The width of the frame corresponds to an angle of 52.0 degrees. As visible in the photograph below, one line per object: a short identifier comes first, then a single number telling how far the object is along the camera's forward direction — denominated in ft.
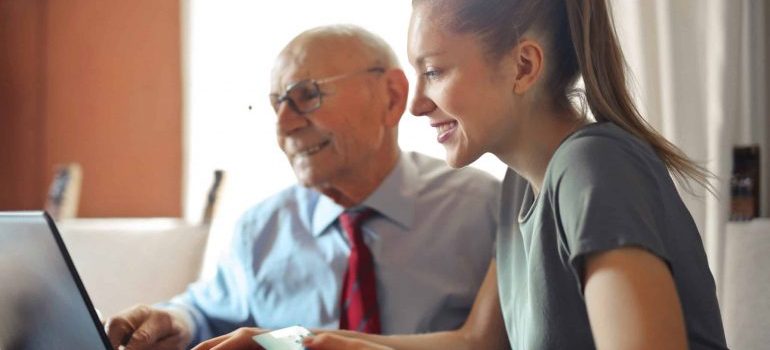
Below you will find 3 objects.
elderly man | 5.16
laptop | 2.86
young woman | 2.45
